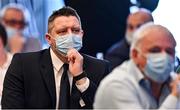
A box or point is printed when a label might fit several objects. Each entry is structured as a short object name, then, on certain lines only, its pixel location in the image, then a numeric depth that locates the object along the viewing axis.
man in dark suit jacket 4.26
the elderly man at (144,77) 3.86
